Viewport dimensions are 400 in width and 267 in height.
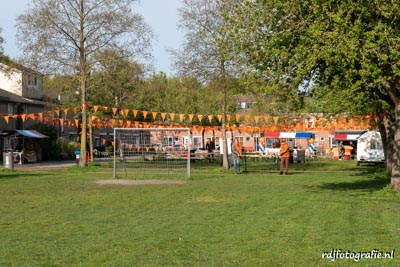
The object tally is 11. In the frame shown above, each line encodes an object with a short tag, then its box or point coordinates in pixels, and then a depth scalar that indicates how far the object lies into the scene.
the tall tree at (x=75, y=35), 37.09
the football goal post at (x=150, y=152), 29.30
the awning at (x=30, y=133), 55.16
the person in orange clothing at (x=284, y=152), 33.03
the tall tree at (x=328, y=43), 16.39
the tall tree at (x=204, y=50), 34.44
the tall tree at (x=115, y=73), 38.38
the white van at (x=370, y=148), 46.81
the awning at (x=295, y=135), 68.19
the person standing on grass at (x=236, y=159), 33.81
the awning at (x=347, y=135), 72.97
